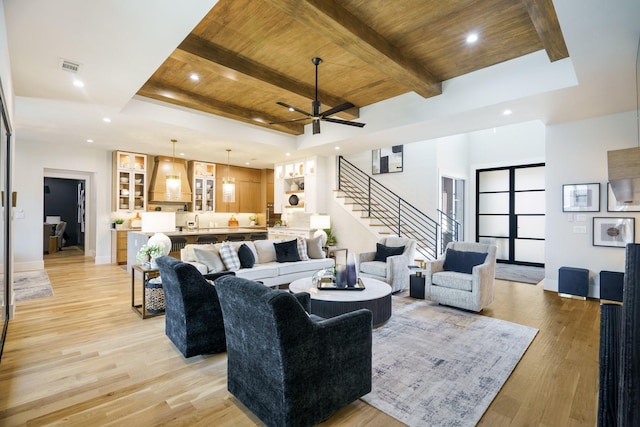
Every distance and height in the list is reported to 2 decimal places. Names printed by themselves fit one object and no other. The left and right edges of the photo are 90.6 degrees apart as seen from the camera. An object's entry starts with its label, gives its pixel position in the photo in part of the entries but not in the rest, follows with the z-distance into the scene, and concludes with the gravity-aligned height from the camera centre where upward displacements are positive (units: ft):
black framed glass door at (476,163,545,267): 26.02 +0.03
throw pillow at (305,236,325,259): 19.63 -2.23
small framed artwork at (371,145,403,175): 29.14 +4.96
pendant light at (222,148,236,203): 27.63 +2.44
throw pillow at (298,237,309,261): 18.81 -2.26
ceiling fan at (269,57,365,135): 13.51 +4.54
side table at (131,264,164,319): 13.09 -3.06
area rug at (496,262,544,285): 20.98 -4.42
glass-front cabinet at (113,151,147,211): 26.78 +2.78
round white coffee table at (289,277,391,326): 11.16 -3.17
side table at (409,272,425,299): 16.08 -3.75
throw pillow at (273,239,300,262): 17.85 -2.22
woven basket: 13.53 -3.74
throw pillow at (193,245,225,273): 14.84 -2.19
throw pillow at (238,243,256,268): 16.19 -2.28
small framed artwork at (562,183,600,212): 16.35 +0.78
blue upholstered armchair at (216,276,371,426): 5.94 -2.96
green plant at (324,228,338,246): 27.48 -2.24
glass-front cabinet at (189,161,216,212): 31.17 +2.72
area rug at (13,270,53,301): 16.29 -4.19
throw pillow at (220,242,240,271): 15.42 -2.19
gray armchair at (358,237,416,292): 16.53 -2.78
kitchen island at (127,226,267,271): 20.58 -1.70
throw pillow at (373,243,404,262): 17.63 -2.19
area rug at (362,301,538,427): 7.33 -4.48
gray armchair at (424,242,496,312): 13.64 -2.90
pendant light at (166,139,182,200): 28.76 +2.18
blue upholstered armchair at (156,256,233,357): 9.32 -2.97
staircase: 26.17 -0.15
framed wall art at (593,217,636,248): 15.52 -0.95
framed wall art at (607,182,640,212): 15.35 +0.30
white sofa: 15.56 -2.83
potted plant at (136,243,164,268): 13.64 -1.75
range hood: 28.53 +3.16
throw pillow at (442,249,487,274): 14.82 -2.29
